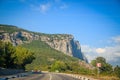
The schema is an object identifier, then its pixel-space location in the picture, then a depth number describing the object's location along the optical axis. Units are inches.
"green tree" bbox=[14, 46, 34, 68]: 4614.2
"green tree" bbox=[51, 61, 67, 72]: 7550.2
